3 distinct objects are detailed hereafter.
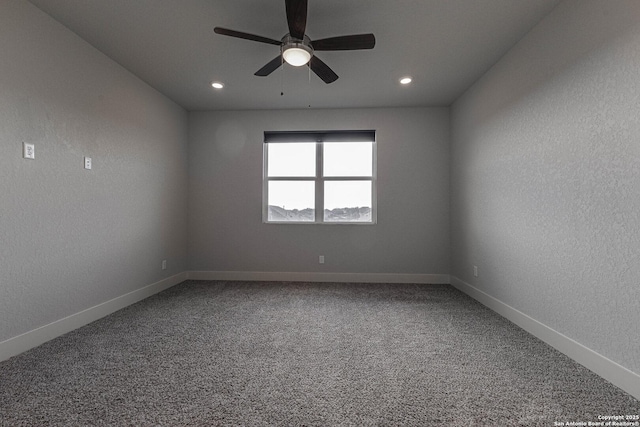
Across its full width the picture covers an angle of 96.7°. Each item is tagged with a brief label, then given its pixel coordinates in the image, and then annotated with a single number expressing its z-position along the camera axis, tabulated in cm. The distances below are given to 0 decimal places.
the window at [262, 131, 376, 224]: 425
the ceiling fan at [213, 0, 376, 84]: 196
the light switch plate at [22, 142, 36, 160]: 208
